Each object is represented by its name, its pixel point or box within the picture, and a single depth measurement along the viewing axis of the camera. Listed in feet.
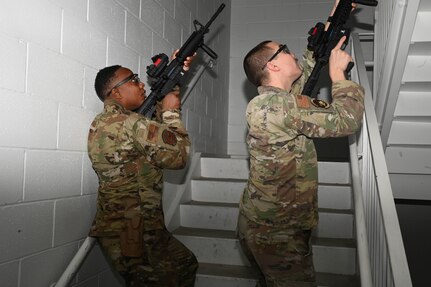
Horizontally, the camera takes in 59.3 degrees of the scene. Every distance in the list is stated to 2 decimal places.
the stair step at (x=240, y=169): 9.05
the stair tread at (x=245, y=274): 6.93
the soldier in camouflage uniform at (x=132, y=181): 5.37
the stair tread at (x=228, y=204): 8.22
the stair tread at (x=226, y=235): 7.61
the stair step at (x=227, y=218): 8.07
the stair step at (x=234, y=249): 7.35
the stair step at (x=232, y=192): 8.59
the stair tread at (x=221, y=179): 9.49
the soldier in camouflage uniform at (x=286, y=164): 4.96
